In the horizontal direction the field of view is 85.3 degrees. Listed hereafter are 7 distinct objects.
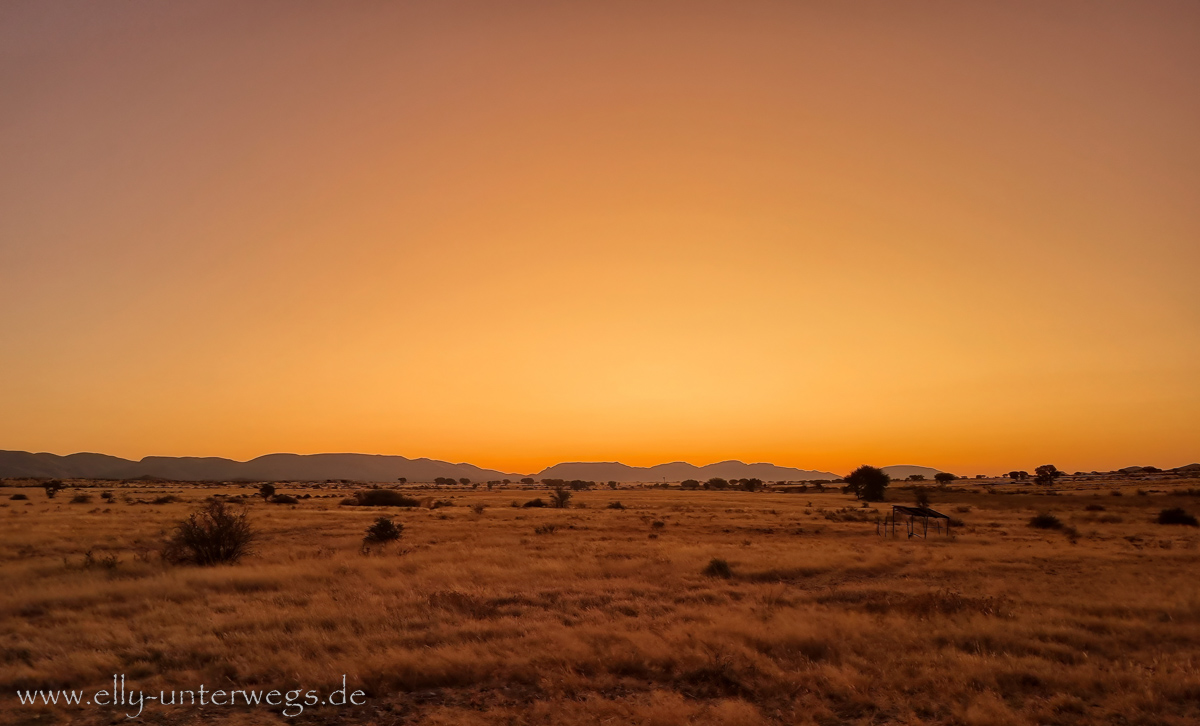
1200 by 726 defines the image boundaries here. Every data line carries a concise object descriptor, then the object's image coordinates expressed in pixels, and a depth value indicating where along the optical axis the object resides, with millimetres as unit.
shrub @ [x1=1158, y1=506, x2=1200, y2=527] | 46022
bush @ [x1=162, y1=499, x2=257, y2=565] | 24469
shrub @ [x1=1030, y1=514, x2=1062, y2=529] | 44469
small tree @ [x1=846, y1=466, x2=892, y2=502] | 88938
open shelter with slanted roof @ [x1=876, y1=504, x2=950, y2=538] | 38375
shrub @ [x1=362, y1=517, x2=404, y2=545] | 31875
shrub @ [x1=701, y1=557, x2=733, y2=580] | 22984
